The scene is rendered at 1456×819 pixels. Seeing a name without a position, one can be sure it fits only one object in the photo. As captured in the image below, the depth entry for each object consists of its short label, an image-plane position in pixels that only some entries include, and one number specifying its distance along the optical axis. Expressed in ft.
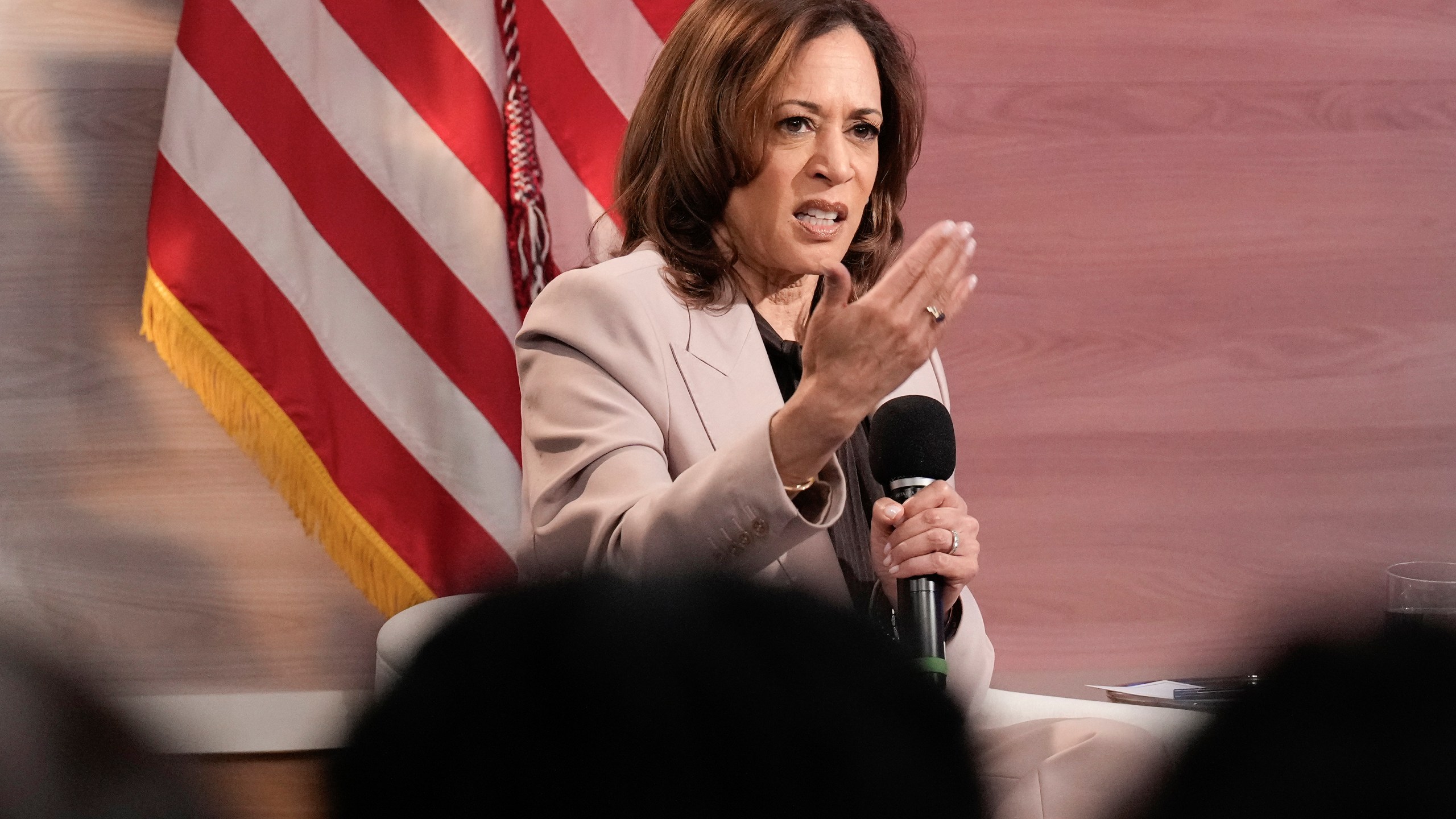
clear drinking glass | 23.41
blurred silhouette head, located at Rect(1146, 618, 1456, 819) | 9.25
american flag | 25.30
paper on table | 23.59
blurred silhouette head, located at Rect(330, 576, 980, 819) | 9.37
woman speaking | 22.98
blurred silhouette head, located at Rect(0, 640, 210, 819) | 8.94
